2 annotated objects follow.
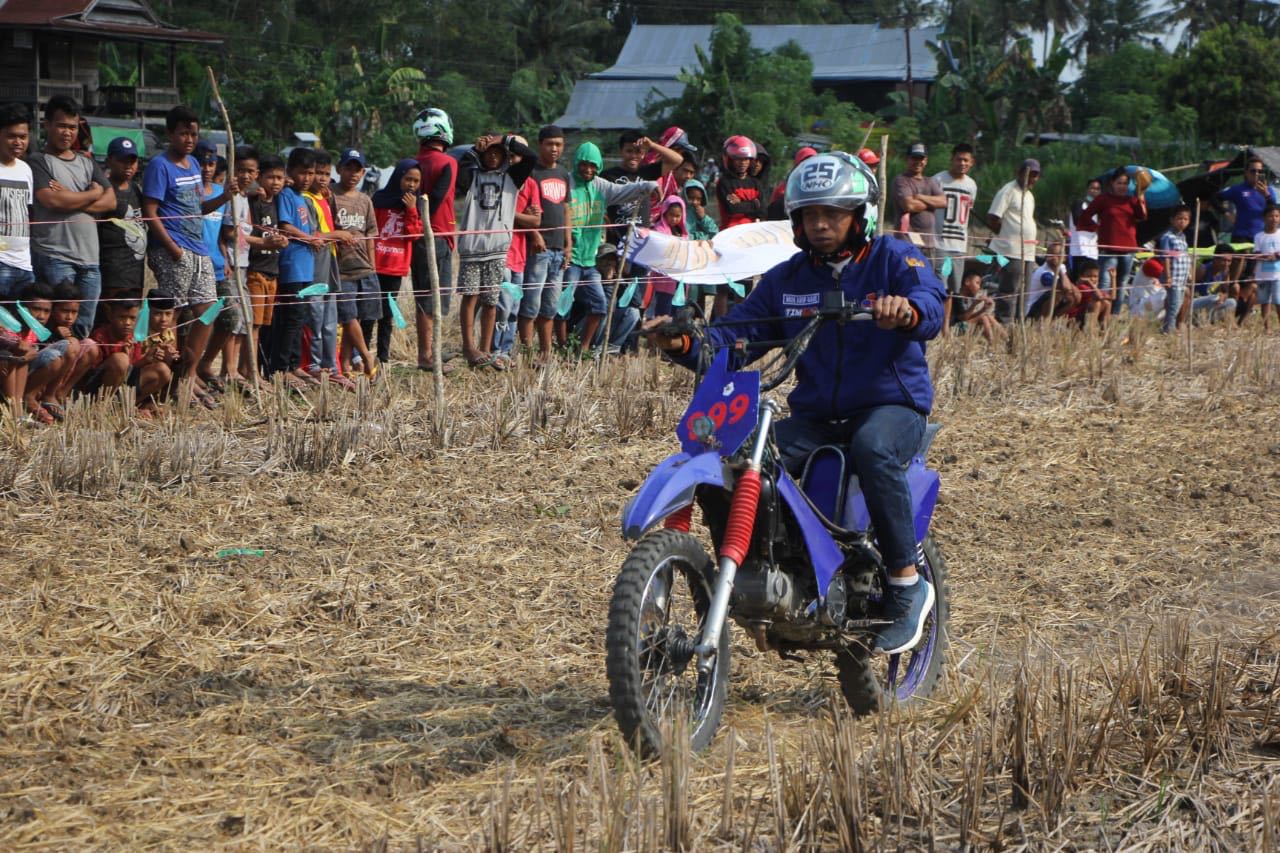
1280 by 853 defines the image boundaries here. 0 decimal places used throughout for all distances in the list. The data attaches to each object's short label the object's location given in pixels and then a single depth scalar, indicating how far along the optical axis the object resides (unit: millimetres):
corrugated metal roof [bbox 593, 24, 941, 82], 61375
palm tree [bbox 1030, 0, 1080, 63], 76125
